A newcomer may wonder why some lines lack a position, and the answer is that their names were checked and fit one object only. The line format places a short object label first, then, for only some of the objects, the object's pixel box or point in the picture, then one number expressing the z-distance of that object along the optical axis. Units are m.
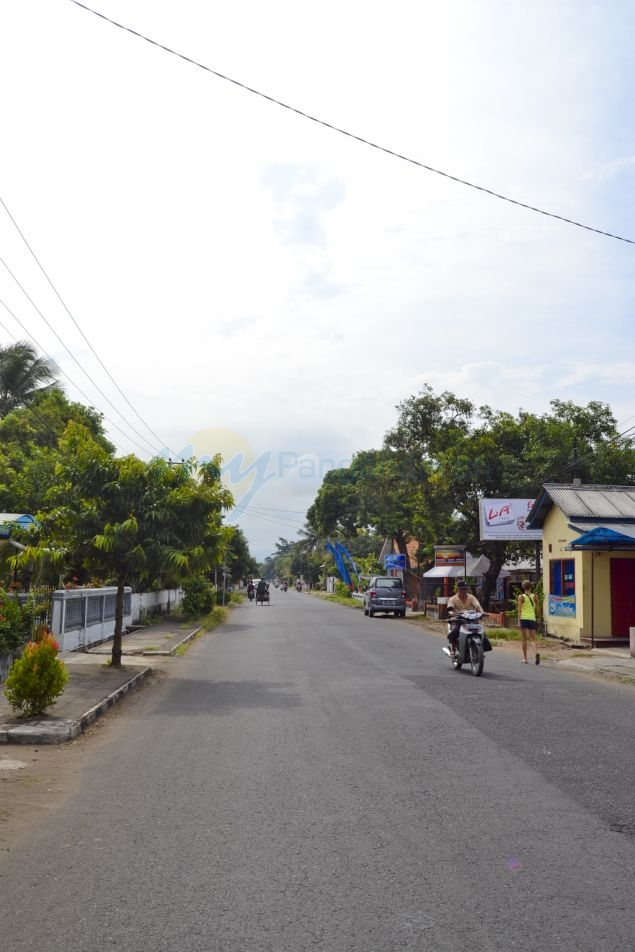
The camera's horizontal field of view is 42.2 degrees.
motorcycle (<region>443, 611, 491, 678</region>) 15.08
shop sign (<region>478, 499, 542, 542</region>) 33.34
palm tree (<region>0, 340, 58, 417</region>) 39.75
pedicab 56.19
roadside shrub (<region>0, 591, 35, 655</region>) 13.46
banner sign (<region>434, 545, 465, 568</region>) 35.25
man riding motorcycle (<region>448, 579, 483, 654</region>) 15.66
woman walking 17.97
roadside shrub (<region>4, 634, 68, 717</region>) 9.89
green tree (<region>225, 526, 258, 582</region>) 68.43
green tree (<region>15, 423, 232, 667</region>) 15.23
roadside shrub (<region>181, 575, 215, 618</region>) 34.66
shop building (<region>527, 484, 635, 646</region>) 22.86
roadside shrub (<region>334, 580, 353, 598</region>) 72.19
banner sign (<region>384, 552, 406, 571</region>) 51.35
